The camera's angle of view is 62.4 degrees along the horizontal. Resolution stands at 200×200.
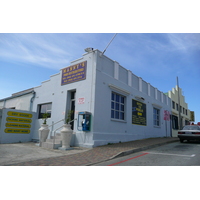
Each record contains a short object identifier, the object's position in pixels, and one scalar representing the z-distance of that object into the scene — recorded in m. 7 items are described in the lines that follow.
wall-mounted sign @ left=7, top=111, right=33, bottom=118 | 12.20
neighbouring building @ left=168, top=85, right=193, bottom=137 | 24.11
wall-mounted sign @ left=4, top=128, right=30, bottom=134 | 11.86
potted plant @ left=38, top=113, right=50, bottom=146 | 10.73
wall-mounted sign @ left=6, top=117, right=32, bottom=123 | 12.12
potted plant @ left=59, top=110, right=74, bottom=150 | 9.14
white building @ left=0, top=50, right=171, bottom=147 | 10.41
